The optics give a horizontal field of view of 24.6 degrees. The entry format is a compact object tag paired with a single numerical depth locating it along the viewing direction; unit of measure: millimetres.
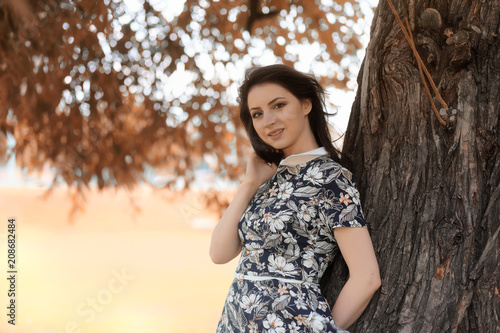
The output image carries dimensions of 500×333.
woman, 2987
